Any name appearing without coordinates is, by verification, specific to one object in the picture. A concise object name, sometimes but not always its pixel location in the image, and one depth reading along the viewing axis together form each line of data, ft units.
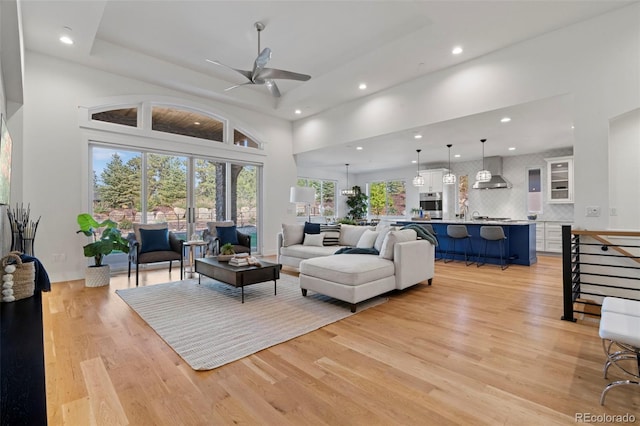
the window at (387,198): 36.22
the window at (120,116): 17.19
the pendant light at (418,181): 25.36
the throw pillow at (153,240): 15.87
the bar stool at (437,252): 23.41
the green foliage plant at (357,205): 38.68
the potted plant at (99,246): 14.53
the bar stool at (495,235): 19.19
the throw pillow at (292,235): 18.48
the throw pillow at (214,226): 18.60
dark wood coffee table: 11.78
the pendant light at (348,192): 34.91
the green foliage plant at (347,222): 21.96
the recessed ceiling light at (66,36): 13.08
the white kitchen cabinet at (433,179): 30.01
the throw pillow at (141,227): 16.01
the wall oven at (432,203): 30.66
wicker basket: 7.07
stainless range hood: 25.86
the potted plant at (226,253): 13.89
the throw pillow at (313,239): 18.10
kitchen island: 20.03
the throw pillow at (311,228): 18.76
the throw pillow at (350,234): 17.97
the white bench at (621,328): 5.55
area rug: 8.26
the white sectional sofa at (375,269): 11.20
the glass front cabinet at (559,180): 24.04
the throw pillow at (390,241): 12.99
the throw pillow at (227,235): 18.31
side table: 16.57
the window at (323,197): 36.65
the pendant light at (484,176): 21.47
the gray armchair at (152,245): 15.21
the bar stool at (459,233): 20.76
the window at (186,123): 19.33
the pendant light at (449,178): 24.04
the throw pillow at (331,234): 18.40
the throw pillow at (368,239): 15.06
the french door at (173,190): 17.56
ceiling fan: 12.99
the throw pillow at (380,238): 14.09
